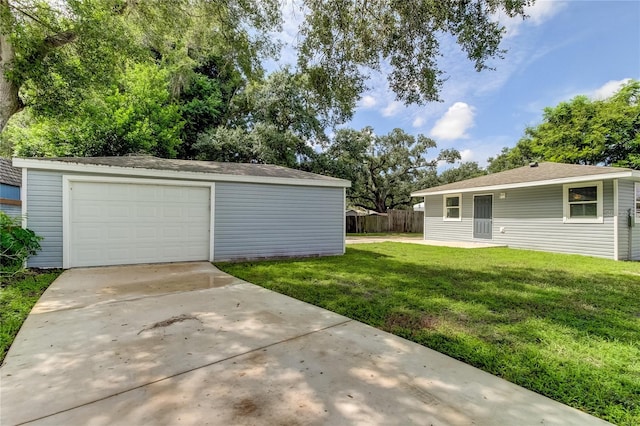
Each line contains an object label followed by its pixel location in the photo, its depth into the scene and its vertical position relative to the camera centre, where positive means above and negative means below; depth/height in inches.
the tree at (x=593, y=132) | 743.7 +228.2
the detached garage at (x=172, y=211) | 241.3 +2.6
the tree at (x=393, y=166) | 913.5 +151.4
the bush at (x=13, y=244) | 202.2 -22.2
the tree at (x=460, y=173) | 978.2 +144.2
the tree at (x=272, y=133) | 638.5 +176.2
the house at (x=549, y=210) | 339.3 +10.2
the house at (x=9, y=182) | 377.7 +39.3
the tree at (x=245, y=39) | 209.9 +139.7
